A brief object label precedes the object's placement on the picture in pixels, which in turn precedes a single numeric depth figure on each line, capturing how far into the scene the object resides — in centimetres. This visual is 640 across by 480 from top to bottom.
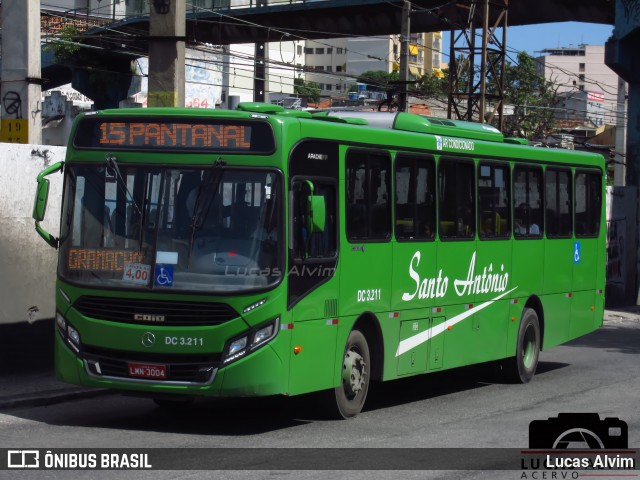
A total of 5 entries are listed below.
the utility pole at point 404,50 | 3053
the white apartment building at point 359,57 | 15600
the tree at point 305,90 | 12258
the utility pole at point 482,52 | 3025
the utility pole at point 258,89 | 4966
